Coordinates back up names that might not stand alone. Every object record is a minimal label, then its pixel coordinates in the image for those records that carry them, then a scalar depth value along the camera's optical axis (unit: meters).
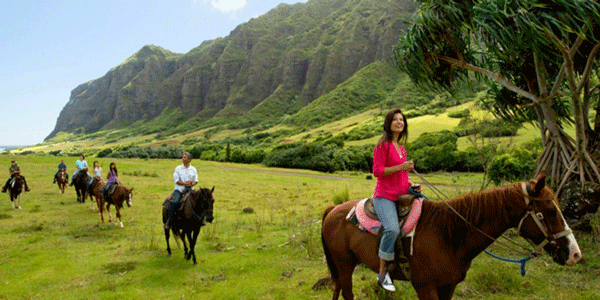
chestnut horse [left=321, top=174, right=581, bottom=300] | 3.28
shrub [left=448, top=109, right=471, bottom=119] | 59.53
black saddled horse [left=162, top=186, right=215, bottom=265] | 8.67
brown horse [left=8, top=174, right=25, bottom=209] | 16.59
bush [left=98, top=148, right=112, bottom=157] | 82.11
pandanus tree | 6.33
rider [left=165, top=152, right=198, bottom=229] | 9.34
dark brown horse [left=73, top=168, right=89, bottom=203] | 18.86
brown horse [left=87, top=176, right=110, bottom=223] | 14.66
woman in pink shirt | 4.06
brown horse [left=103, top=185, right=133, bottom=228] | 13.69
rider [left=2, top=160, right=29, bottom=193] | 16.77
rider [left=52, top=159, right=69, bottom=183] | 22.70
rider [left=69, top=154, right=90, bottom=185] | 19.19
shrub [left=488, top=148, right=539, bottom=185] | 19.31
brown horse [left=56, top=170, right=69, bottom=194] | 22.23
